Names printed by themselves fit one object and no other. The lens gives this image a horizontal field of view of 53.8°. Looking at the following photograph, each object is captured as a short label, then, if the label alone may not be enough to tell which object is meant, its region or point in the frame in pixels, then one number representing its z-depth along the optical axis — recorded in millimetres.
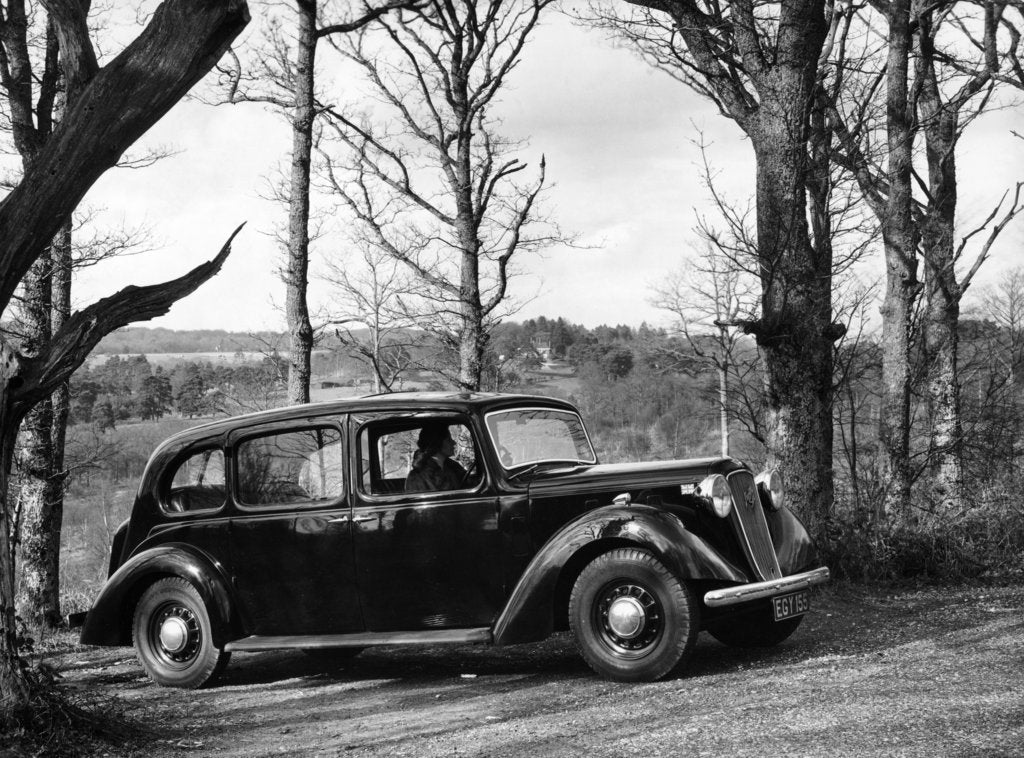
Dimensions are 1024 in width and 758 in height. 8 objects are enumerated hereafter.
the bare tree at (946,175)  14930
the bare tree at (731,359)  10047
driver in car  6695
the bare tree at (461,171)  20766
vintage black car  5996
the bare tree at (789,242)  9648
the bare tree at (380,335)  30217
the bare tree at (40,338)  10664
